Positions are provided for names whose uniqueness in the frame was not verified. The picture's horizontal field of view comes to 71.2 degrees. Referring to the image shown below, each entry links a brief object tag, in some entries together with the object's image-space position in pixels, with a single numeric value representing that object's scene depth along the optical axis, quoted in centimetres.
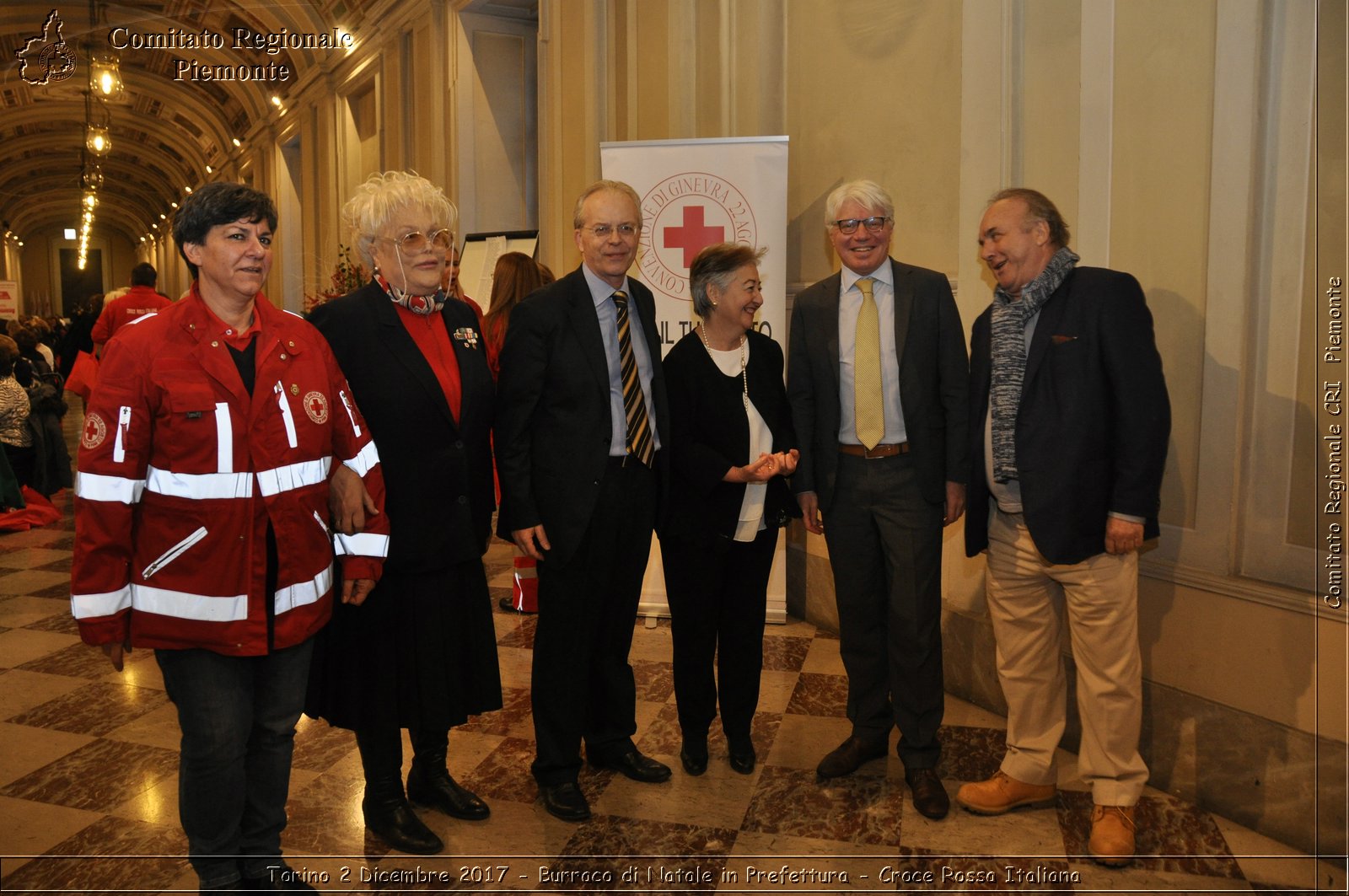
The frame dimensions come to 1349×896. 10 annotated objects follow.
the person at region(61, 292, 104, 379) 773
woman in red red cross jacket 178
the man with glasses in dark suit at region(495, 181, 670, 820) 243
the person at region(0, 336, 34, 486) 654
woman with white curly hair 223
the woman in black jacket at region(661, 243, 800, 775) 259
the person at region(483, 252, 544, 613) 409
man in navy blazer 228
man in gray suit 258
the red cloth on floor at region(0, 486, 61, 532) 670
